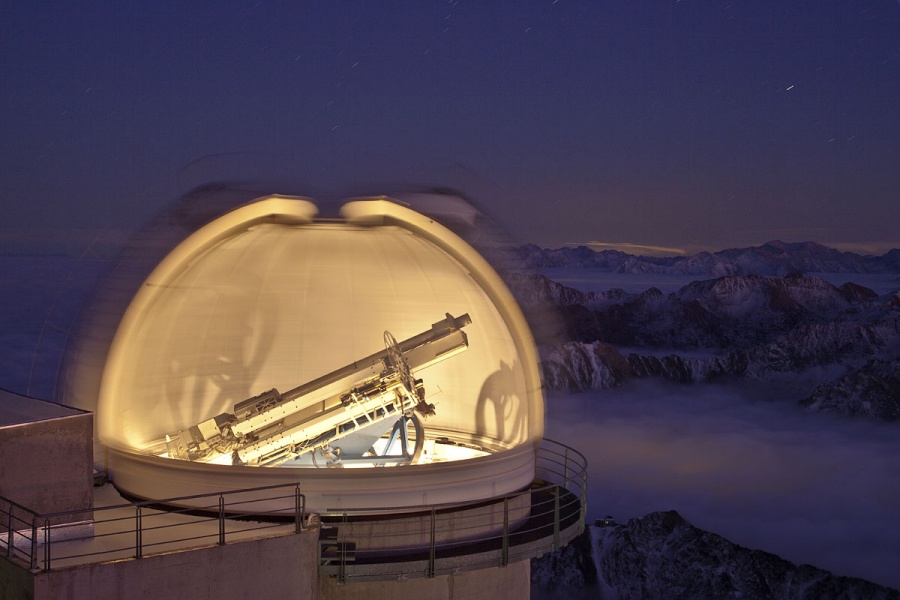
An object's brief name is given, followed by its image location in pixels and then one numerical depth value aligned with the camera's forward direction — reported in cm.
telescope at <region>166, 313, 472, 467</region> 1065
